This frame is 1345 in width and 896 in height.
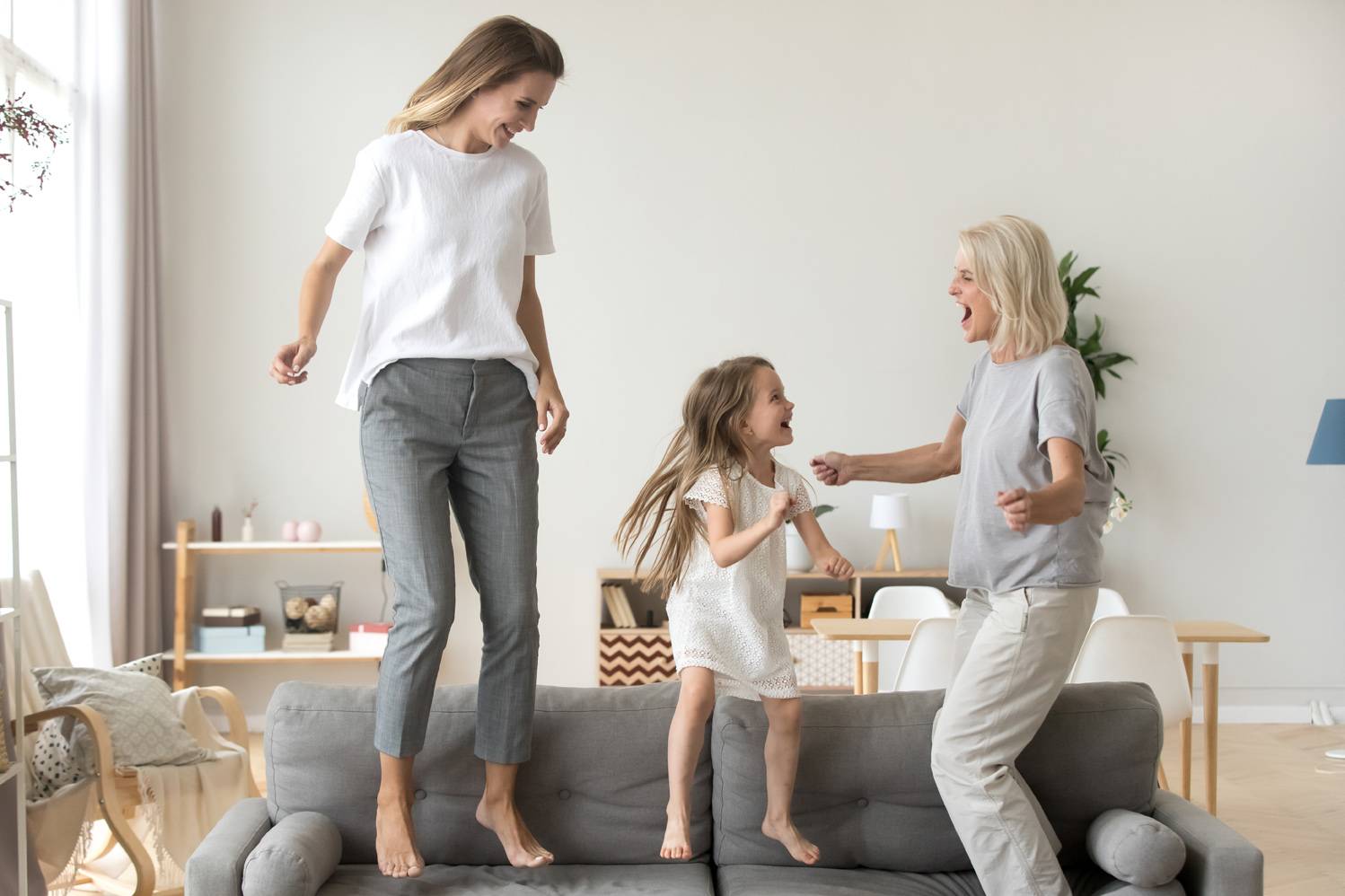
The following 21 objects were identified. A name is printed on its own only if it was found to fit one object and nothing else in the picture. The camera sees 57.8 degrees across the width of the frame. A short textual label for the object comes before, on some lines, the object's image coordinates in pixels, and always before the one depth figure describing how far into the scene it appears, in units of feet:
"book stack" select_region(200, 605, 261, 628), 17.16
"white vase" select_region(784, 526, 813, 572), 17.56
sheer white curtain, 16.06
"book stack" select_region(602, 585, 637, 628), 17.58
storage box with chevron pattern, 17.26
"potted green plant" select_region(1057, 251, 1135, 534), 18.16
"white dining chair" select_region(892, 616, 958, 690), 11.40
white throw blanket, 10.37
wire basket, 17.10
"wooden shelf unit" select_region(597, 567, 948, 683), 17.31
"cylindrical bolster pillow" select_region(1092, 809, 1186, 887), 6.75
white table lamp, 17.69
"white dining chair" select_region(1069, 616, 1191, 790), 11.58
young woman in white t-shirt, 7.26
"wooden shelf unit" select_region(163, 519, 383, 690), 16.85
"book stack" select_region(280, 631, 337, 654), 17.02
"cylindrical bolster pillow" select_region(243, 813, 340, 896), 6.52
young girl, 7.50
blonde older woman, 6.85
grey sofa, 7.48
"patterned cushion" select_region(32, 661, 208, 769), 10.56
